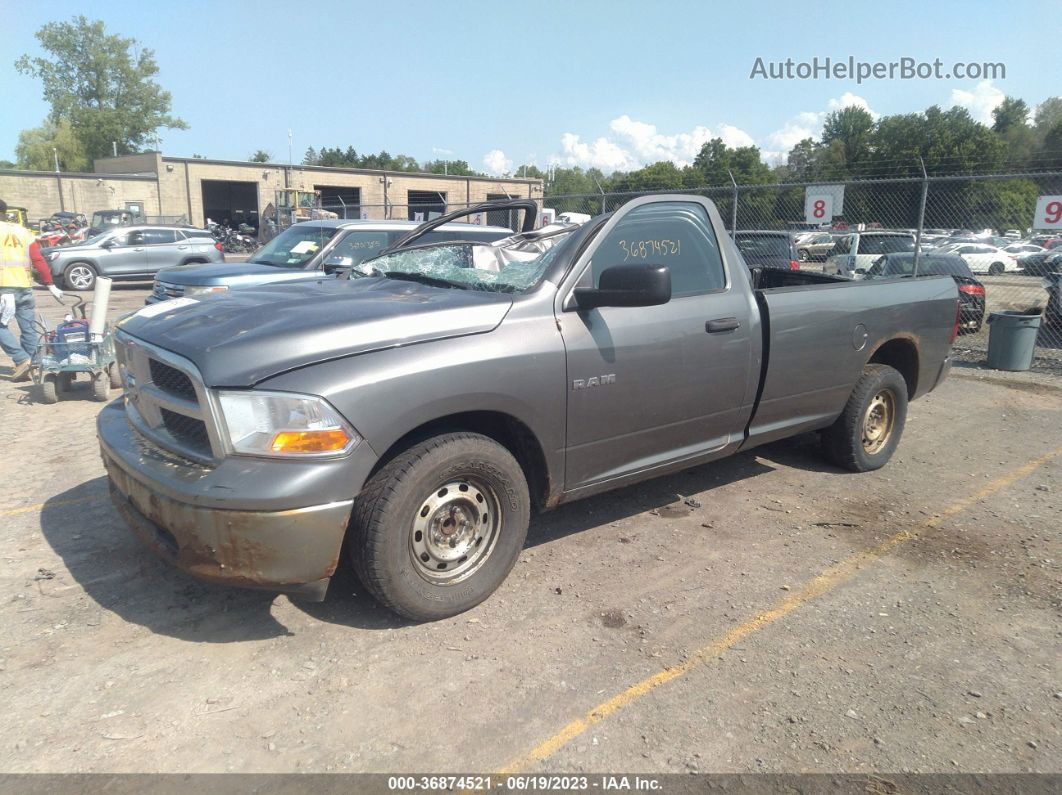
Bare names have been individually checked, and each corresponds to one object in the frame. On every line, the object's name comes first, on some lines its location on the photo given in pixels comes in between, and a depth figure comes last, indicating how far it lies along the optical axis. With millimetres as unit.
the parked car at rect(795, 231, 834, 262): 29125
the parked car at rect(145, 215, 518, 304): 8500
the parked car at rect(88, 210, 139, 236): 29678
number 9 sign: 10234
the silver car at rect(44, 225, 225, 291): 18547
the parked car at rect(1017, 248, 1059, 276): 13742
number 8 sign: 13173
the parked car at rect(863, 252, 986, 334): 12922
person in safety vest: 7922
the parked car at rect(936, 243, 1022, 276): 27766
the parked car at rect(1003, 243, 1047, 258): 29375
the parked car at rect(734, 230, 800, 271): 13863
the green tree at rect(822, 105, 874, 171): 78500
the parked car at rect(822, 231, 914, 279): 17125
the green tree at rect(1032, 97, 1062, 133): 80762
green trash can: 9766
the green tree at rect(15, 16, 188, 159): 72062
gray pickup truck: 2783
